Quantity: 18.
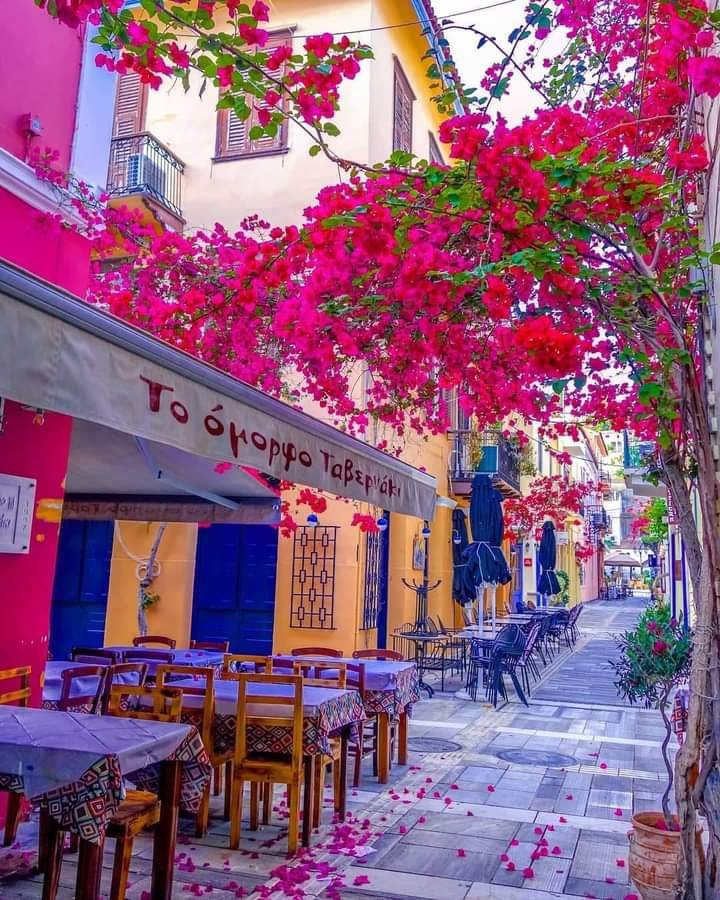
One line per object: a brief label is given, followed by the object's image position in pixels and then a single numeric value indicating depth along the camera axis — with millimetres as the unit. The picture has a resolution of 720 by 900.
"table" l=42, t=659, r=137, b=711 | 5377
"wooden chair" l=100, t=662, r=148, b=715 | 5055
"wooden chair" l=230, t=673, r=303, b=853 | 4629
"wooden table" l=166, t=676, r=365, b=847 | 4793
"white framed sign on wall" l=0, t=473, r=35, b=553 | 4750
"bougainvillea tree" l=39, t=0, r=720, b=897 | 3621
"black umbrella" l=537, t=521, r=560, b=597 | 17375
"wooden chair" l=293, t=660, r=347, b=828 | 5008
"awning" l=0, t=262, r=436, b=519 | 2531
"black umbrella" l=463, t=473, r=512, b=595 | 11664
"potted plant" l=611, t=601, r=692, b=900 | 3600
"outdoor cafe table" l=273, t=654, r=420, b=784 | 6184
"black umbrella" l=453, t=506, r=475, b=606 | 12242
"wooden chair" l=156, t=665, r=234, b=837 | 4848
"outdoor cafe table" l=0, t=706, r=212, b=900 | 3008
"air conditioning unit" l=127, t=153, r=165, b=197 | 11250
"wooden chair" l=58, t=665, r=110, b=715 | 4918
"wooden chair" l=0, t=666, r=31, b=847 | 4418
